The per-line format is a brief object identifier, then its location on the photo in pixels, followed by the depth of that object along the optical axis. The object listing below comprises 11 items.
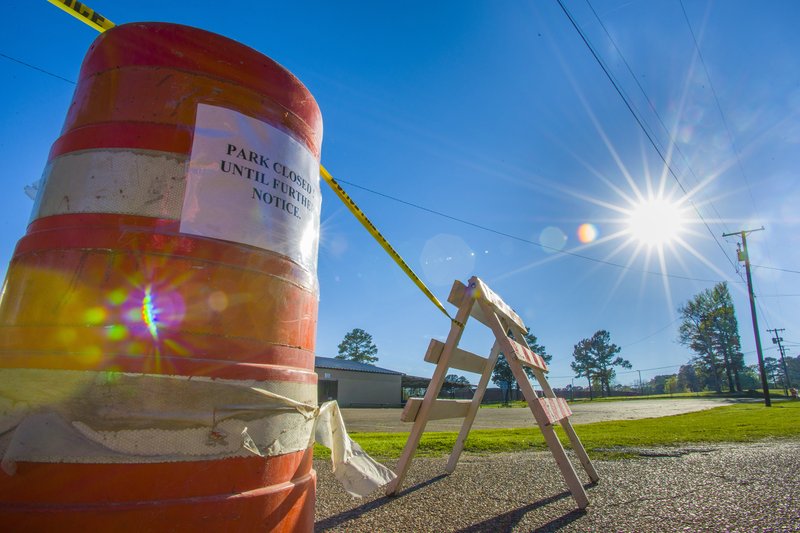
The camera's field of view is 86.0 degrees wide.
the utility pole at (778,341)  72.69
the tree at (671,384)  117.29
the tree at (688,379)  118.88
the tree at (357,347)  85.75
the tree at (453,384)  53.57
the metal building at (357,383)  45.16
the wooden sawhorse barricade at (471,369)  3.23
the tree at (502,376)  71.54
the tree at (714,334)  71.25
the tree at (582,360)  100.75
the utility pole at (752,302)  29.97
